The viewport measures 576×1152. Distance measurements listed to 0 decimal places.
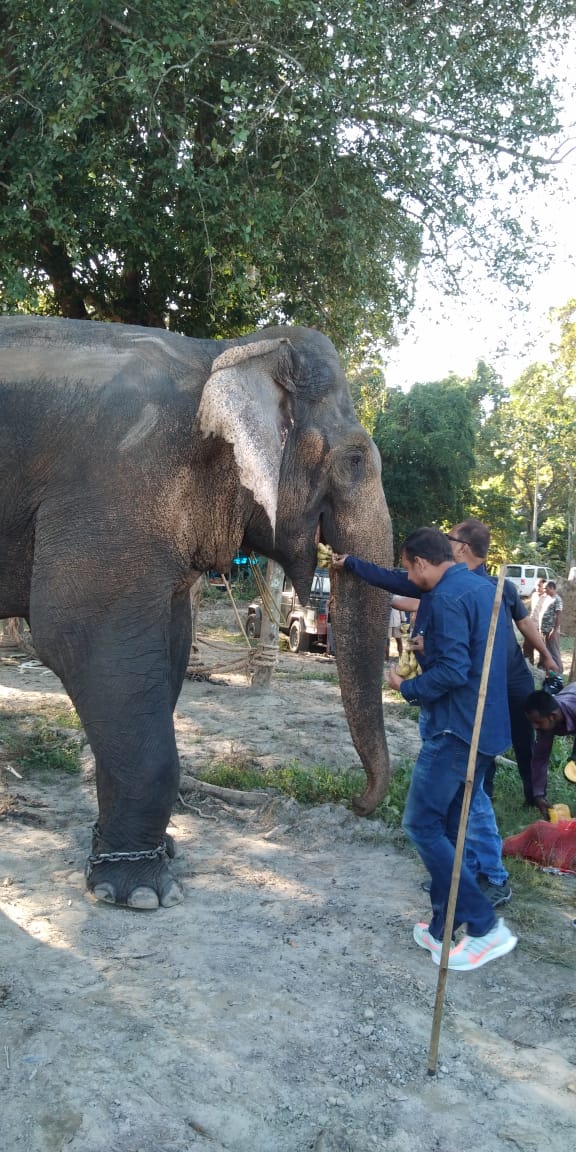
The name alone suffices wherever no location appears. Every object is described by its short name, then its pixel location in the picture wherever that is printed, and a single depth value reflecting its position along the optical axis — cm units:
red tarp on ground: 505
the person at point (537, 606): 1418
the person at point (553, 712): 489
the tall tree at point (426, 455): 2397
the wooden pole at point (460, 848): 300
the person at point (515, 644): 527
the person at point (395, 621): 1445
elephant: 424
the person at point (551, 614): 1364
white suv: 3104
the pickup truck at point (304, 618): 1511
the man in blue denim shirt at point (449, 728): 386
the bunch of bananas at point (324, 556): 484
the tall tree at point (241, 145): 728
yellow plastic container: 545
